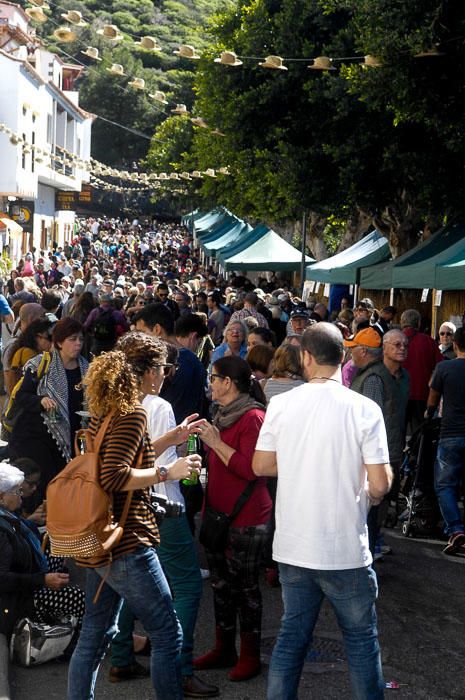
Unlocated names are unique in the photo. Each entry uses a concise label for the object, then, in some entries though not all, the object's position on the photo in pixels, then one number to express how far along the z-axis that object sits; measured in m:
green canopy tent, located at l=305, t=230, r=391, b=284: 20.12
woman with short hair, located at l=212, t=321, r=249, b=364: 10.84
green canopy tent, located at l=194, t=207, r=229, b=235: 53.87
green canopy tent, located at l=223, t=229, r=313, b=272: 25.98
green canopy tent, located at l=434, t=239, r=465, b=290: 12.62
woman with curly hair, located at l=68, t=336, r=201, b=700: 4.29
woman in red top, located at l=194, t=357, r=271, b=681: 5.51
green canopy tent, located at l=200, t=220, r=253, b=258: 35.70
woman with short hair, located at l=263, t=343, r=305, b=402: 7.18
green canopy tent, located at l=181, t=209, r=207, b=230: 69.97
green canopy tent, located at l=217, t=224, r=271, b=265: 28.59
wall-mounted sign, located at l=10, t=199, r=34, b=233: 42.34
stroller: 9.08
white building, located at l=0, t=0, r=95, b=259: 41.25
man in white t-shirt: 4.32
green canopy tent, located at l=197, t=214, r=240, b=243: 43.70
